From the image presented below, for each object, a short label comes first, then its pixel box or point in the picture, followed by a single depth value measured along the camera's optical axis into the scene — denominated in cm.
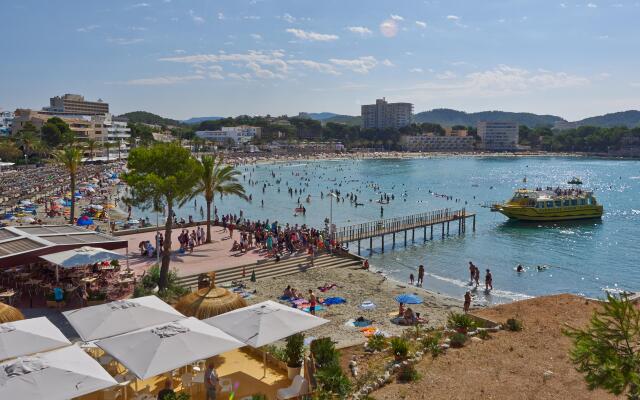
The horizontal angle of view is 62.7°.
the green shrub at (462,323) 1608
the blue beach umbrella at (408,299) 2124
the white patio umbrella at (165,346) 971
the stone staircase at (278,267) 2379
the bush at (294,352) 1173
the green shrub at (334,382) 1105
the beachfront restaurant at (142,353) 884
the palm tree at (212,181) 3216
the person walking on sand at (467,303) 2148
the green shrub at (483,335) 1600
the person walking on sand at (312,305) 2016
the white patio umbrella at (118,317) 1184
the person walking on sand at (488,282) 2823
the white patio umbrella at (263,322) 1138
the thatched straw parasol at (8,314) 1339
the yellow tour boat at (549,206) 5303
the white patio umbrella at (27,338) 1055
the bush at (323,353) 1241
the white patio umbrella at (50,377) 834
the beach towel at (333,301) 2177
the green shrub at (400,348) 1365
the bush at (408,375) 1262
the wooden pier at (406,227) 3538
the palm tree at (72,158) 3766
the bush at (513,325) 1688
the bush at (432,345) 1438
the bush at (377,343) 1485
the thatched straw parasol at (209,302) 1364
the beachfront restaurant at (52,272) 1881
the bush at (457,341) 1513
